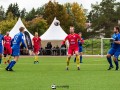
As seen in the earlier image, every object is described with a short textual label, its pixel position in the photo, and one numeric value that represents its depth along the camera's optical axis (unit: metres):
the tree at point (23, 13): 172.56
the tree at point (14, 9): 154.88
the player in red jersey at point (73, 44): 23.68
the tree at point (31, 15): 160.81
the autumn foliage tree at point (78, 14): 147.00
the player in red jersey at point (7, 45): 32.62
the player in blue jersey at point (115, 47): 22.79
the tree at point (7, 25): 104.19
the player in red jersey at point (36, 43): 34.22
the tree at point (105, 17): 126.26
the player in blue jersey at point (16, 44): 22.28
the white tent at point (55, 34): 54.28
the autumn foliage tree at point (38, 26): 107.18
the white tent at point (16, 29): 54.39
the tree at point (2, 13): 167.59
